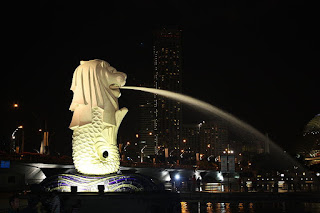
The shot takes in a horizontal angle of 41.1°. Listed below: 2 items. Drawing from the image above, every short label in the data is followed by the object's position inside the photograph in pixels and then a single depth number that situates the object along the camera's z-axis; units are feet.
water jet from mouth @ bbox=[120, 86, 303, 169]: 98.25
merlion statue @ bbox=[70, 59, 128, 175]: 69.10
